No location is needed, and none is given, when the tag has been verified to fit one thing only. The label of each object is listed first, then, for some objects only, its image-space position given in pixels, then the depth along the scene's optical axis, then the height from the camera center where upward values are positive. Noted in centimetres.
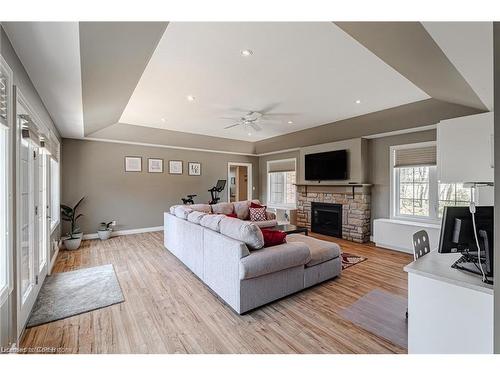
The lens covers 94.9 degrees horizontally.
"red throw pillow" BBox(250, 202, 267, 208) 565 -48
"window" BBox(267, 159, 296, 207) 731 +10
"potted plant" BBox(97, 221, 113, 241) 528 -103
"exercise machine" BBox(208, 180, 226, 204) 660 -8
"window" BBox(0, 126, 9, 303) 156 -14
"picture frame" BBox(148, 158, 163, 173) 621 +58
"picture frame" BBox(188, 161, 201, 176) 685 +55
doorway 948 +12
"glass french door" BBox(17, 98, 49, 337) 184 -43
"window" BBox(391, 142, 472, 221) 408 -6
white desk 121 -71
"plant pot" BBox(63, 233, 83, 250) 447 -110
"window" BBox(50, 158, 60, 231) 416 -13
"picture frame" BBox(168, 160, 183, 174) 652 +56
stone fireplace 508 -59
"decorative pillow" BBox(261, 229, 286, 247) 258 -59
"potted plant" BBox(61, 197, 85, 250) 449 -91
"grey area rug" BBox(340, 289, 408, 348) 196 -126
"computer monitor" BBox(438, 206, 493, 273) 136 -27
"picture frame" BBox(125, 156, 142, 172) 589 +60
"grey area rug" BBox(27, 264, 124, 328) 227 -124
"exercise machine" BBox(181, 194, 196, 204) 614 -37
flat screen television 530 +49
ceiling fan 454 +147
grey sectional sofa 225 -85
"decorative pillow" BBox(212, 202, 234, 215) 530 -53
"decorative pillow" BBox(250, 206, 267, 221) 534 -66
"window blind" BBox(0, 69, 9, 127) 149 +58
